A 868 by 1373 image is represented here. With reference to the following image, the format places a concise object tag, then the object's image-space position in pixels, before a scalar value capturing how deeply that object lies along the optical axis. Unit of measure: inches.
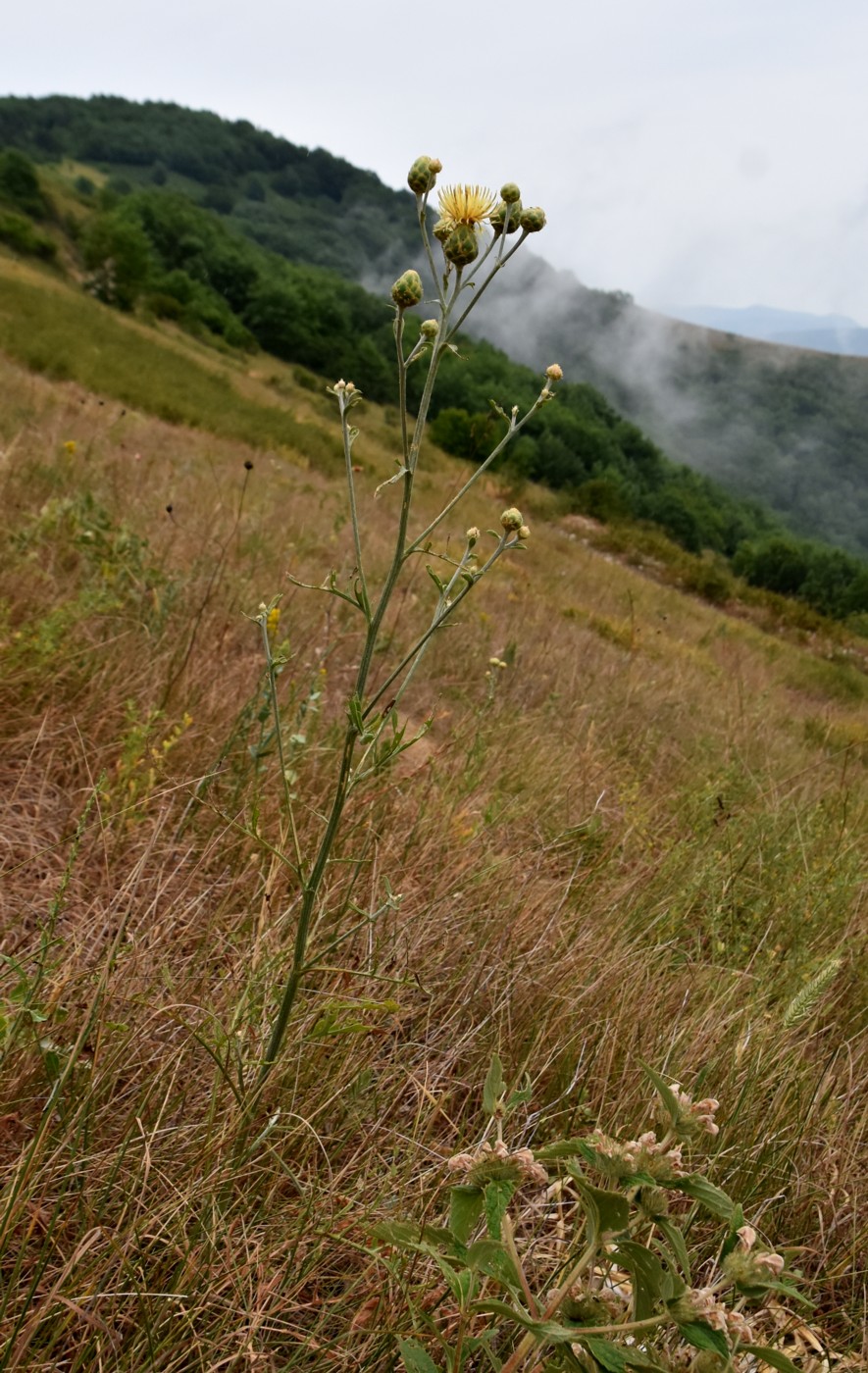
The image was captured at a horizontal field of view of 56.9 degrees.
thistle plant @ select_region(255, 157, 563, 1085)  38.3
